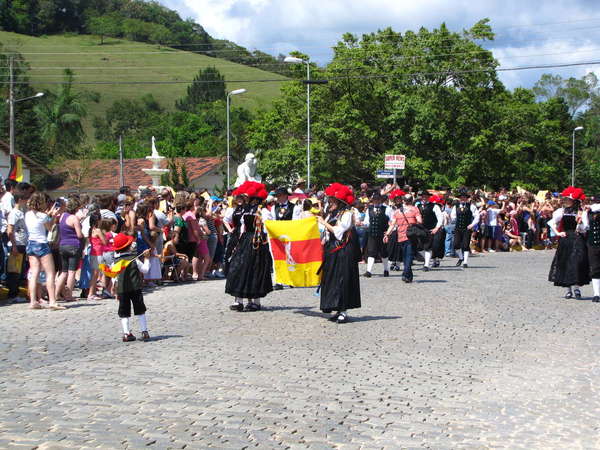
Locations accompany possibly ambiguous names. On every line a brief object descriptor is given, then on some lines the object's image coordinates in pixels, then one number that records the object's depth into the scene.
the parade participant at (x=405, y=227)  18.53
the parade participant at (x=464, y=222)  22.81
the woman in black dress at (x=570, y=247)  15.55
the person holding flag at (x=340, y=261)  12.32
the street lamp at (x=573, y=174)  74.82
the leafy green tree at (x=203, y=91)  122.88
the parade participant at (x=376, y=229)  19.88
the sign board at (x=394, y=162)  29.67
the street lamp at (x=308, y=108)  43.05
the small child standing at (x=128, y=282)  10.71
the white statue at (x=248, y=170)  28.00
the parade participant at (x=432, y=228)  22.02
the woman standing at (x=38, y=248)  13.61
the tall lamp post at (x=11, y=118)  44.97
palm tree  80.50
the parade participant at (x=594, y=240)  15.33
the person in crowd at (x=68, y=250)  14.65
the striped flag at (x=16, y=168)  20.94
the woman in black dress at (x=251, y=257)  13.26
